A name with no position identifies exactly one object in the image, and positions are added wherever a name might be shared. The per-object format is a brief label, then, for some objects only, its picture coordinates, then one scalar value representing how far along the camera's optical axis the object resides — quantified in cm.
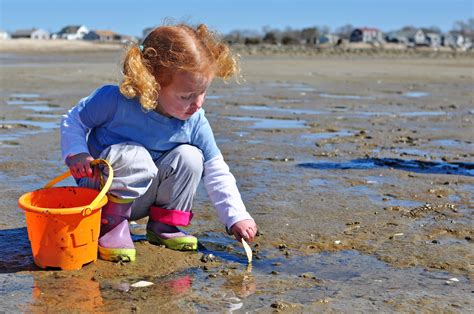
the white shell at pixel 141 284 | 281
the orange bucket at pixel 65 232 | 288
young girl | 316
